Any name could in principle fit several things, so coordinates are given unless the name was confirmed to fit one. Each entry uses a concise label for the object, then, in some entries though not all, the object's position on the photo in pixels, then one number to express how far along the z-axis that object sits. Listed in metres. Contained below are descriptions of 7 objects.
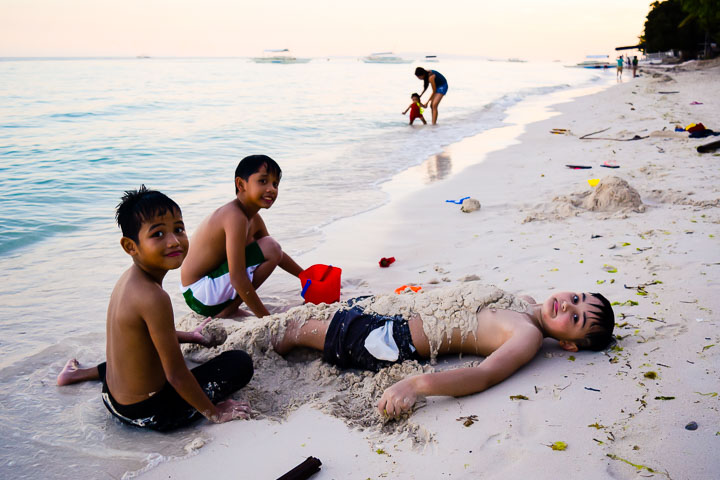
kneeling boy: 3.66
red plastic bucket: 3.86
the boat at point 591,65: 74.51
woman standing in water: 15.63
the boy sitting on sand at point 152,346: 2.29
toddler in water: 15.68
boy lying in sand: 2.66
